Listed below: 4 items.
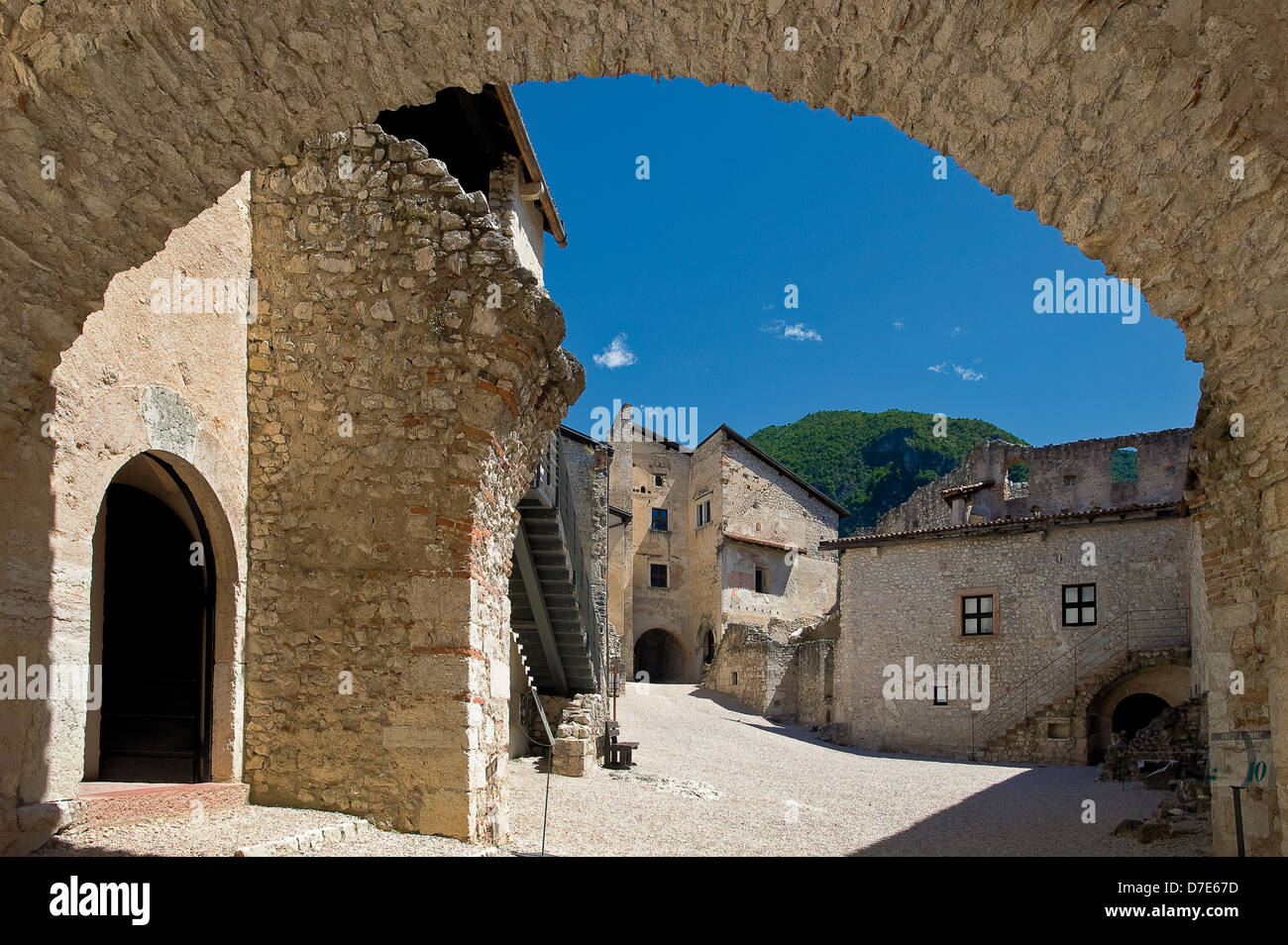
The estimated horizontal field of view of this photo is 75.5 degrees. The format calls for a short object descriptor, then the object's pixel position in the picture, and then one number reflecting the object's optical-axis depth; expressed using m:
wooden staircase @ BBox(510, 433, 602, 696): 10.70
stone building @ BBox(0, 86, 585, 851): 6.18
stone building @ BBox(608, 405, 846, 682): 32.78
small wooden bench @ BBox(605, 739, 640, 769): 13.34
